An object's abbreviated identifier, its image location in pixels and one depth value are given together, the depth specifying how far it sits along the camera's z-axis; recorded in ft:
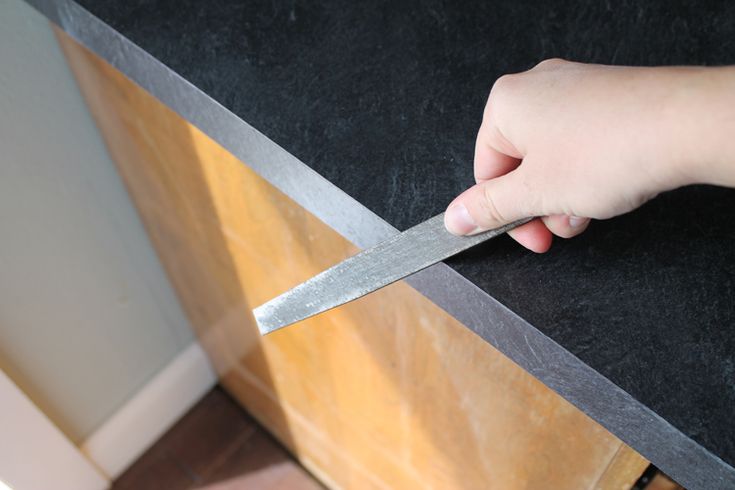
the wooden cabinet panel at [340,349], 1.87
